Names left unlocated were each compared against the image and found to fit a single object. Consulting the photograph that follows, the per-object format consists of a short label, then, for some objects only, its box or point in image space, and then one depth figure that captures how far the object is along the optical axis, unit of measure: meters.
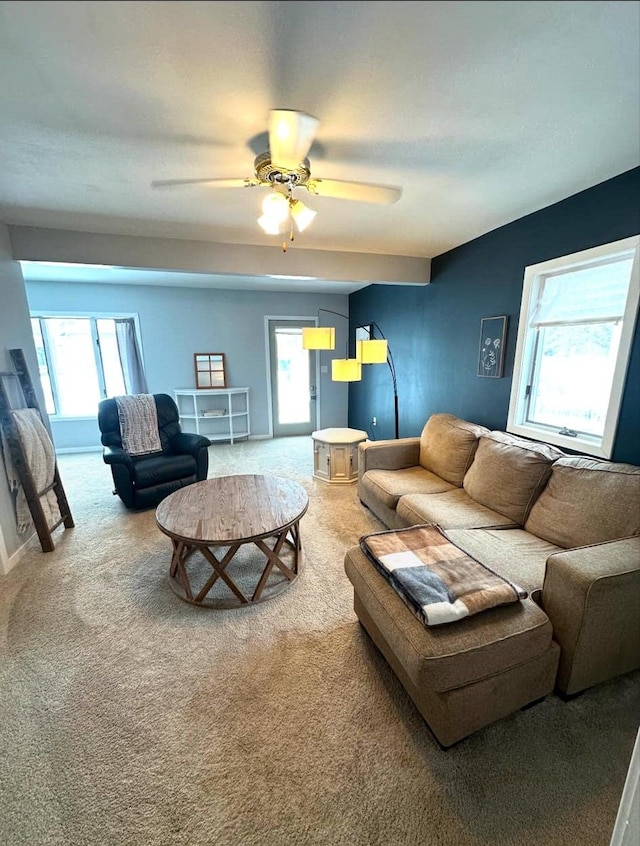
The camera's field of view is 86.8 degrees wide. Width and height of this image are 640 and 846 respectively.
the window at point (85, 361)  4.73
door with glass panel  5.59
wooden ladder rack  2.40
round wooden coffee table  1.93
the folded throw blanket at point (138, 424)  3.49
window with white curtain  1.99
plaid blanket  1.28
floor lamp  3.35
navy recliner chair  3.11
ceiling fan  1.36
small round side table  3.74
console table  5.26
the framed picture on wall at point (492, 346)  2.78
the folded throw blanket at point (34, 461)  2.46
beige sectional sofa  1.22
